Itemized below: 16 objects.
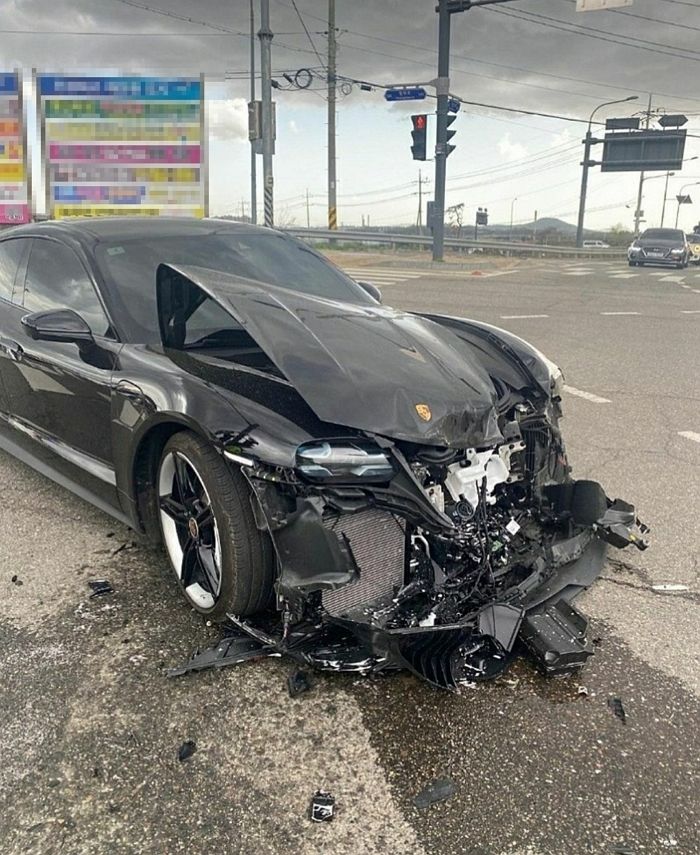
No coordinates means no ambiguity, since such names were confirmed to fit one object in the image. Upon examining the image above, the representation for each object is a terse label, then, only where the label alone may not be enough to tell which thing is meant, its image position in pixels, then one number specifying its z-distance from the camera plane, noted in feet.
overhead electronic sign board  125.18
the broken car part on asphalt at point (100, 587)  10.16
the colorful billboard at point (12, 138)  40.27
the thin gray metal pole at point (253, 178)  88.54
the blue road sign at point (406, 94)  66.44
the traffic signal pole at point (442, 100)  61.62
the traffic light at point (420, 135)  63.62
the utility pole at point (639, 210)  199.04
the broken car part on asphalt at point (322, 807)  6.40
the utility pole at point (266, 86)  59.77
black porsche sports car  7.75
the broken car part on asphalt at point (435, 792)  6.61
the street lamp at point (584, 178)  127.85
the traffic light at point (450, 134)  64.85
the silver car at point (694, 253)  106.73
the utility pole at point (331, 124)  92.22
